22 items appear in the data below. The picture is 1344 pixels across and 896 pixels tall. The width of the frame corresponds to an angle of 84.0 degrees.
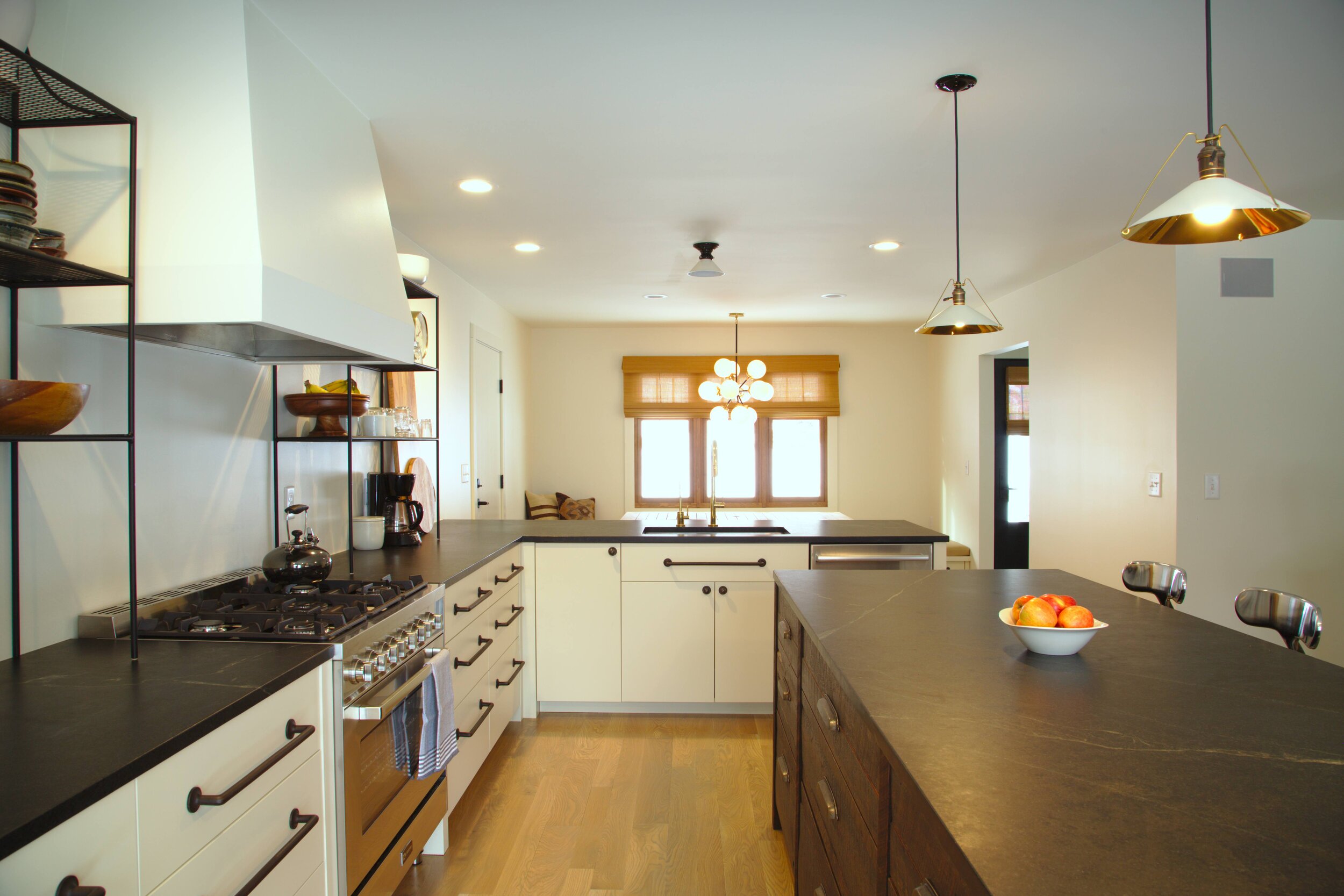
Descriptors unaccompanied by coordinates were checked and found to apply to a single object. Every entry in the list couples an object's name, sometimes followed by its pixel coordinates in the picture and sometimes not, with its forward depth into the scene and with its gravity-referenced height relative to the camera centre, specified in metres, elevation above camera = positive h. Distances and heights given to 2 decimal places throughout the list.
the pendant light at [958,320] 2.31 +0.40
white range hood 1.58 +0.62
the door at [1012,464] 6.21 -0.14
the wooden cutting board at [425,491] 3.68 -0.20
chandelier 5.05 +0.41
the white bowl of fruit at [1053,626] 1.54 -0.37
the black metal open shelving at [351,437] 2.51 +0.05
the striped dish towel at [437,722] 2.04 -0.76
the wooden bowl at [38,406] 1.29 +0.08
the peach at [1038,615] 1.56 -0.35
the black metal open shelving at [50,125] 1.41 +0.67
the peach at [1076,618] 1.55 -0.36
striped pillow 6.52 -0.51
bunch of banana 2.60 +0.23
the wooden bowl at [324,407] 2.52 +0.15
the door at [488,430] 5.16 +0.15
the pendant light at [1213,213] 1.33 +0.44
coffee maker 3.12 -0.24
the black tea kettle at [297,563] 2.11 -0.32
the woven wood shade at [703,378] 7.11 +0.60
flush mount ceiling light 3.72 +0.90
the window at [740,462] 7.22 -0.12
